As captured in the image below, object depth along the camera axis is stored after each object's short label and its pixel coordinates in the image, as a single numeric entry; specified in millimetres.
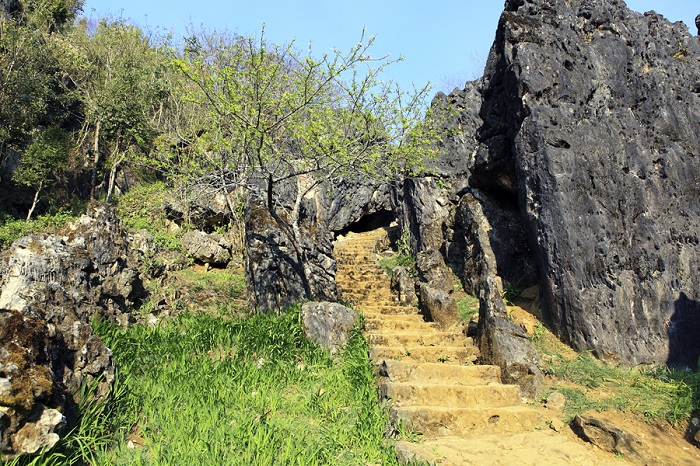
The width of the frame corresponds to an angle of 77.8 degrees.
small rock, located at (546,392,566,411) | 6305
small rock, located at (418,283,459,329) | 9500
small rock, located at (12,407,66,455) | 3355
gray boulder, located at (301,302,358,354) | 7836
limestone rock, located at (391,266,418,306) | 11461
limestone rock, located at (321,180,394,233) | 18812
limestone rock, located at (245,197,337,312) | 9625
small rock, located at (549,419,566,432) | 5731
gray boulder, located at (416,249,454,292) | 11601
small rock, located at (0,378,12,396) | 3348
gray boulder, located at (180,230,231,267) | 12469
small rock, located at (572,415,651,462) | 5002
